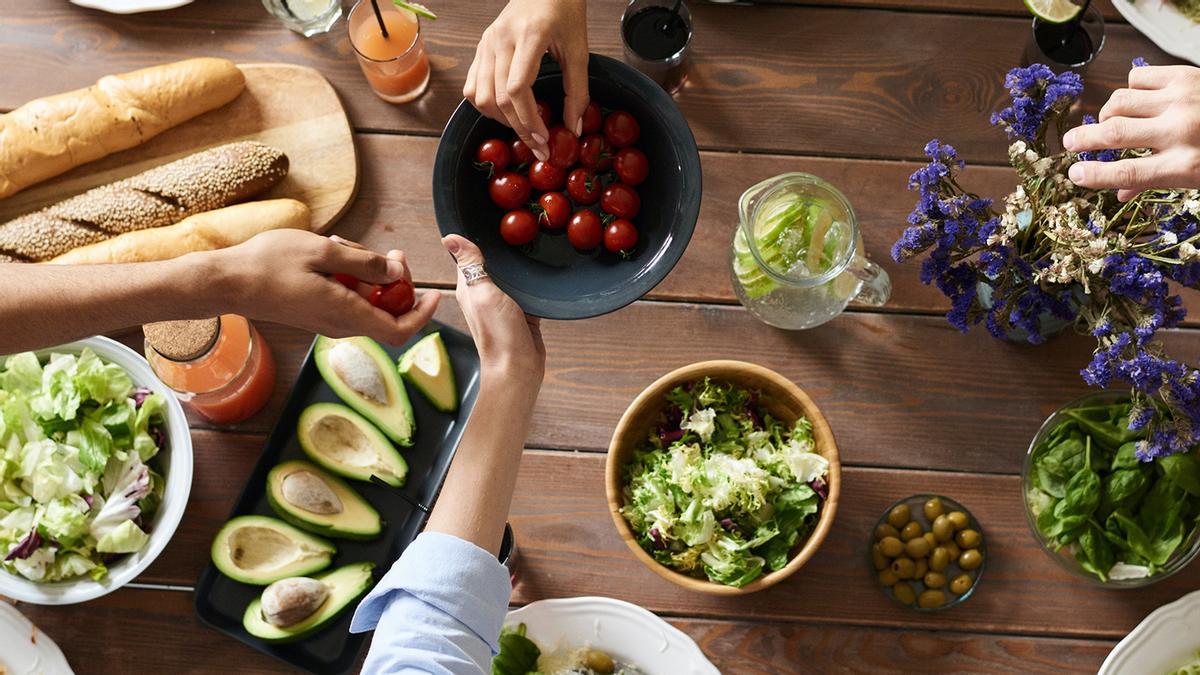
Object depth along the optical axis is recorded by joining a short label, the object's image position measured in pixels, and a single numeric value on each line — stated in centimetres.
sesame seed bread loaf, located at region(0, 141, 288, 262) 158
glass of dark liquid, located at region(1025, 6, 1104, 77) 166
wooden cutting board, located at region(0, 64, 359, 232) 164
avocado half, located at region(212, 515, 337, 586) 153
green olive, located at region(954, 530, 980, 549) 156
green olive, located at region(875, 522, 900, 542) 158
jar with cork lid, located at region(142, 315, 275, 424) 149
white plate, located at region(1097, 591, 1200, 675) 152
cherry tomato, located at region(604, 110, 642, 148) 141
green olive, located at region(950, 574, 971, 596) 154
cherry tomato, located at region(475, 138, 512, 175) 139
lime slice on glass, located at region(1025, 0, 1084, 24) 159
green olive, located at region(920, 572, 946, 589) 155
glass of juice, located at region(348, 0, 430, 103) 161
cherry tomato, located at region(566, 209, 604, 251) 142
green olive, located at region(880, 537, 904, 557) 156
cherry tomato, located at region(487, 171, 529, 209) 140
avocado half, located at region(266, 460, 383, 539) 154
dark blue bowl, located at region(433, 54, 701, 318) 138
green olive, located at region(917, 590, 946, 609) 155
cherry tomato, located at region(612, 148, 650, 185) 142
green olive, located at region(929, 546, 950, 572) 155
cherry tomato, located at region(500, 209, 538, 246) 141
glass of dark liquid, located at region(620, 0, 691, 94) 165
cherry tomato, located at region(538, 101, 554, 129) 138
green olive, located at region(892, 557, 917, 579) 155
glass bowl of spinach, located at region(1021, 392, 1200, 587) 146
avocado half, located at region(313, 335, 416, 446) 157
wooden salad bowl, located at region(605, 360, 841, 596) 145
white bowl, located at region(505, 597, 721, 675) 152
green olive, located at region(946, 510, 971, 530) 157
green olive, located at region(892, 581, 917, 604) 156
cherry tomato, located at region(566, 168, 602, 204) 144
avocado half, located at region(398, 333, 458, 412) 158
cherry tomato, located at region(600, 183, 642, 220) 141
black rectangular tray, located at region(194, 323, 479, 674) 154
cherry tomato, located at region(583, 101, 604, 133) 142
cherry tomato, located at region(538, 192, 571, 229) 143
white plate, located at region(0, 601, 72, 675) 155
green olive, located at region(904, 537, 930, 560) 155
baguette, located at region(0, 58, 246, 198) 159
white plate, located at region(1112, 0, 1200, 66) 165
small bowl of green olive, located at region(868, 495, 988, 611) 155
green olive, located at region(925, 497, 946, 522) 158
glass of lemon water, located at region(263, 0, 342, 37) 168
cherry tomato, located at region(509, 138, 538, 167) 142
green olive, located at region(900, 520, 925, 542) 156
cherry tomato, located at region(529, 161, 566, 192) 143
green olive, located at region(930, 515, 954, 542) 156
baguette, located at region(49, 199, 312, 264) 154
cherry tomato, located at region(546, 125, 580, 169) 140
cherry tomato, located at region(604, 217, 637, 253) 141
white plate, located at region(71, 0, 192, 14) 170
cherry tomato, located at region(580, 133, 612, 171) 142
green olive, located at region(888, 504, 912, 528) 157
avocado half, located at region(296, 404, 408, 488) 158
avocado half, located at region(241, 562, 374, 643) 150
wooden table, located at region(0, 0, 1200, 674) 160
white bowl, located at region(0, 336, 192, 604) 149
